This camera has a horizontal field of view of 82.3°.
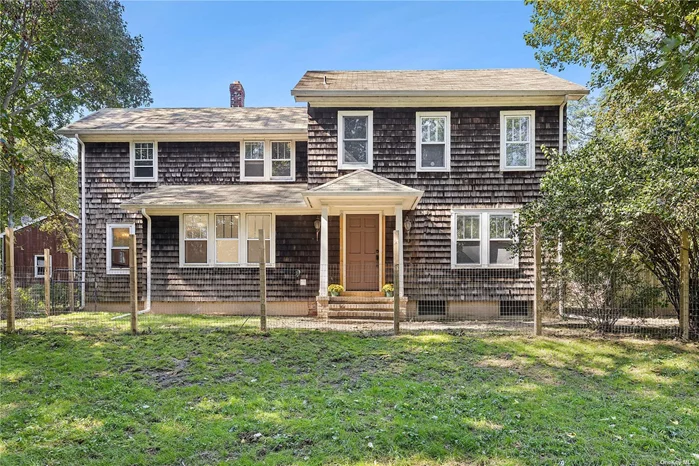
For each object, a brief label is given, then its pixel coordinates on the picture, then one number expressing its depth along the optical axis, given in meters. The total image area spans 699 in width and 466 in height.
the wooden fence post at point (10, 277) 7.40
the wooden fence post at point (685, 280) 7.16
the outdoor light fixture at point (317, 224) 11.20
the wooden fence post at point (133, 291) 7.62
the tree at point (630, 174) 6.31
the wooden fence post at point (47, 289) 10.50
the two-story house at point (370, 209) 10.76
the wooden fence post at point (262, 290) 7.72
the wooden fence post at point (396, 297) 7.92
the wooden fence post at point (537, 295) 7.72
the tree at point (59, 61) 12.87
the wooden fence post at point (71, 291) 11.13
